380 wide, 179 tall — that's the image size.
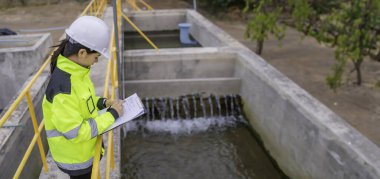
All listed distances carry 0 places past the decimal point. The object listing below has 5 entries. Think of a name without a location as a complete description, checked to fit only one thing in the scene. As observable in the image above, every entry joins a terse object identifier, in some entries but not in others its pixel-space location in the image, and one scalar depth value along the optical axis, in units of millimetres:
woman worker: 1992
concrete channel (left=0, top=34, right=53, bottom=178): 4008
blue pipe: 10631
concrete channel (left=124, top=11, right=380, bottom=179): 3876
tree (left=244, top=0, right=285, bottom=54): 8105
